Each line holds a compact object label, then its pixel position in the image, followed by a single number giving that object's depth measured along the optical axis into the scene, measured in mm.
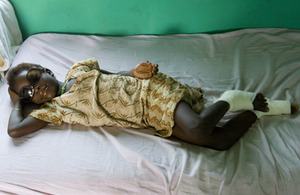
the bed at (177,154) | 1042
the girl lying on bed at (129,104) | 1187
